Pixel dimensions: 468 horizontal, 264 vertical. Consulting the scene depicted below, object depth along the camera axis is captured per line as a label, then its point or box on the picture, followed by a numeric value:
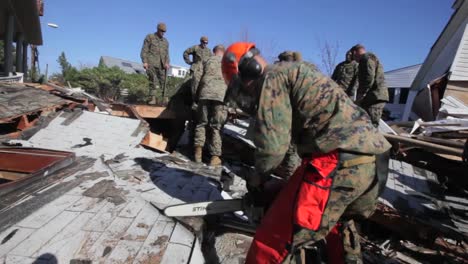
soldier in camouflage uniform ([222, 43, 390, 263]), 1.86
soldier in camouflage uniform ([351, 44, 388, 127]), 5.85
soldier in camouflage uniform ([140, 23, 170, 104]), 7.91
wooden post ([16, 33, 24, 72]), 14.34
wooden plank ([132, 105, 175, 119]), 5.95
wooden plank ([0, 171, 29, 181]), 3.26
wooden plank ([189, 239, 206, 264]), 2.10
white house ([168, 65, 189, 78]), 62.88
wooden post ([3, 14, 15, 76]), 10.80
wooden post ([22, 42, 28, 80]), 16.08
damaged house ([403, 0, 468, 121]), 8.97
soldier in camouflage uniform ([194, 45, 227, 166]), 4.57
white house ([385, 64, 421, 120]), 27.02
